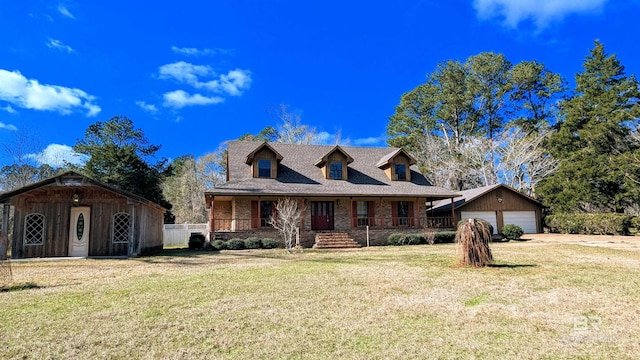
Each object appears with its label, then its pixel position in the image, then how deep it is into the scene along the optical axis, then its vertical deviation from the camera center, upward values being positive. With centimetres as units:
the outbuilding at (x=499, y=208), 2709 +87
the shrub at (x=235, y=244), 1850 -109
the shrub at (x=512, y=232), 2325 -88
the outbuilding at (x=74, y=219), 1479 +26
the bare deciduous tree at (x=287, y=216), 1697 +29
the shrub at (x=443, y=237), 2150 -106
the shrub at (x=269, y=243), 1903 -110
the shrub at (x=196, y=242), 1891 -98
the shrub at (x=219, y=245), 1838 -112
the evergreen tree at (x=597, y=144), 2712 +588
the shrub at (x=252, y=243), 1881 -107
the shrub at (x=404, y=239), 2075 -109
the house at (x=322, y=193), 2062 +163
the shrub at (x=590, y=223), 2386 -42
